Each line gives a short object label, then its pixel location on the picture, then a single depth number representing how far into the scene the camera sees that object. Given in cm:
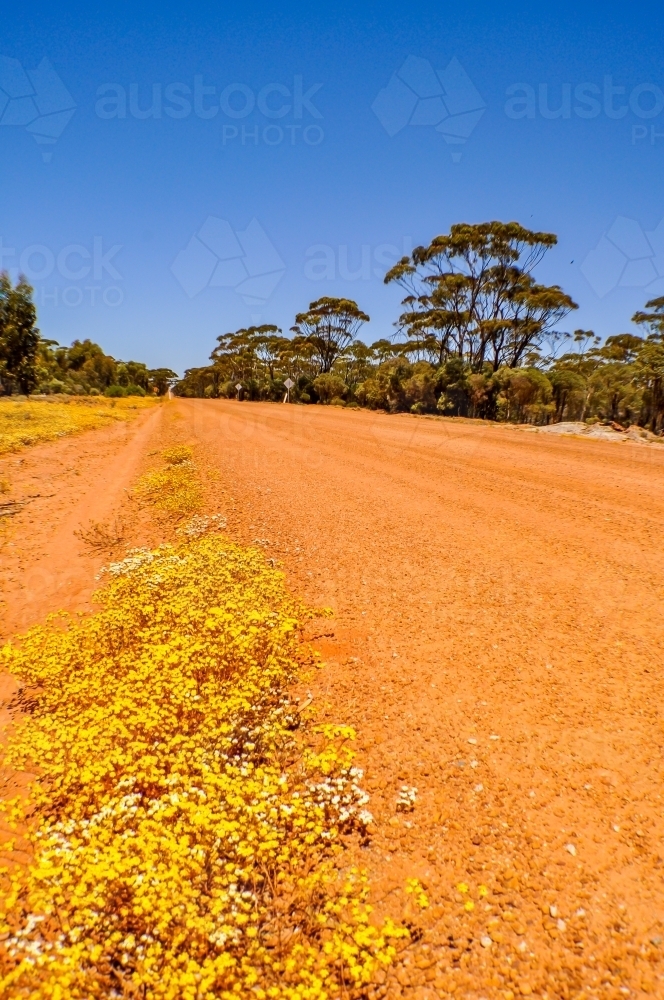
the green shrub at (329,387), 5100
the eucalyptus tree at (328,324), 5562
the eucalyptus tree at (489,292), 3600
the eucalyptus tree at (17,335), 4334
